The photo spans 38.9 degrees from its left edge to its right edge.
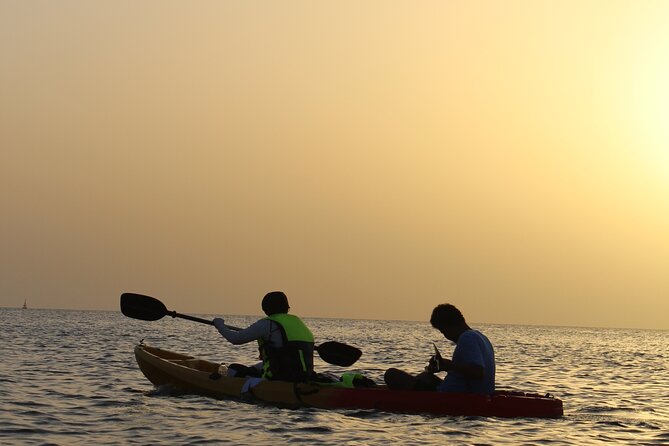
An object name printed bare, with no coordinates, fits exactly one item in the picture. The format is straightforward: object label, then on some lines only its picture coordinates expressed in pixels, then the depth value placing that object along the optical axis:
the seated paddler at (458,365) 12.77
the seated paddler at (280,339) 14.35
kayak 13.77
